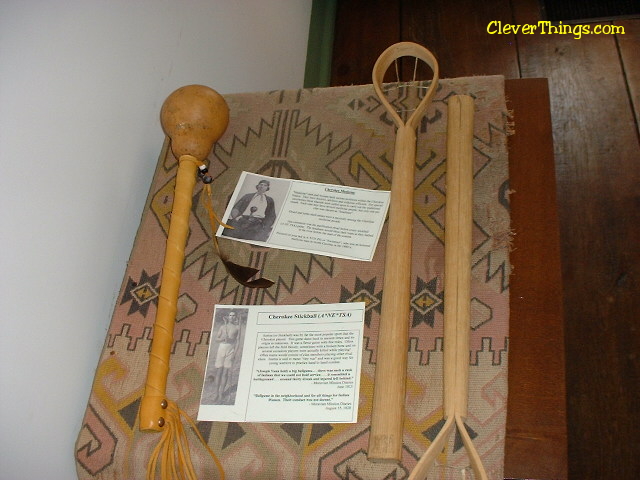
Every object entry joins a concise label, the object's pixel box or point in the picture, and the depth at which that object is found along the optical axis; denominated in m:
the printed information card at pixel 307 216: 0.89
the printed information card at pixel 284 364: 0.77
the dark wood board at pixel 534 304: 0.72
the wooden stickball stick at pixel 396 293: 0.71
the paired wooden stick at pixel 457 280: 0.70
